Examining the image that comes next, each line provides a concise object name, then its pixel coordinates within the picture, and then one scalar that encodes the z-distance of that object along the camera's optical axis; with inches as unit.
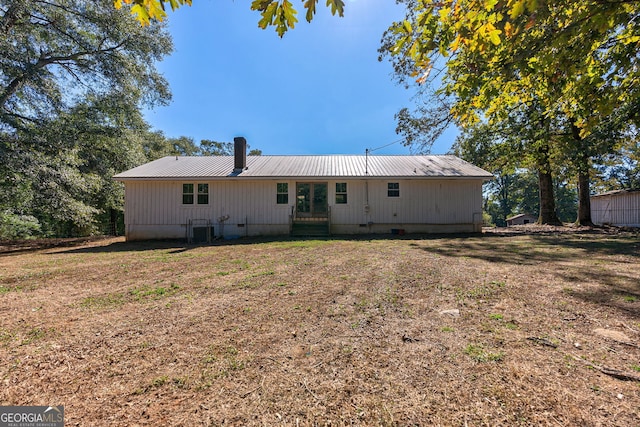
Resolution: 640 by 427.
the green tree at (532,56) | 102.1
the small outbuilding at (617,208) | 679.3
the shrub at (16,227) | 491.2
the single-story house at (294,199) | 487.2
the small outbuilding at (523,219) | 1459.2
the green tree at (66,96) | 374.9
